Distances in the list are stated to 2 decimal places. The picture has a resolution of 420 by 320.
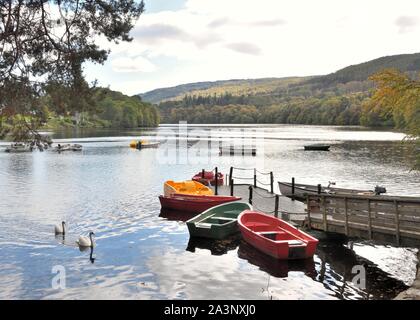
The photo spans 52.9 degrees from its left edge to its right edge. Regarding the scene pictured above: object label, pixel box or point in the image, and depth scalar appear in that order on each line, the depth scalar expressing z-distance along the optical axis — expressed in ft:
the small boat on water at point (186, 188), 119.22
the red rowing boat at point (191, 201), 106.63
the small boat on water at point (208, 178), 147.36
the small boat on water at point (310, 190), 106.01
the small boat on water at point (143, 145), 351.11
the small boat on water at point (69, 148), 307.15
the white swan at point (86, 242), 77.61
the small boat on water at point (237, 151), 299.58
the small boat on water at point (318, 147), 314.14
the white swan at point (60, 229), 87.04
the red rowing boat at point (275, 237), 68.69
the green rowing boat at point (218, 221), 84.07
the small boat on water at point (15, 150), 292.73
